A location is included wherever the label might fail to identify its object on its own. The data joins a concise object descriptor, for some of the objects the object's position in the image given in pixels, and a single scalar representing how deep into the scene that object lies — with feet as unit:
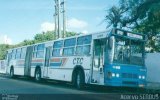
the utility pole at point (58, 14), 122.05
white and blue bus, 58.95
